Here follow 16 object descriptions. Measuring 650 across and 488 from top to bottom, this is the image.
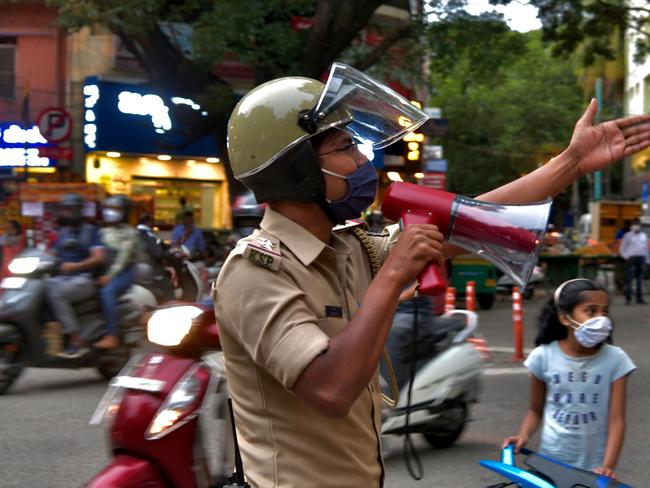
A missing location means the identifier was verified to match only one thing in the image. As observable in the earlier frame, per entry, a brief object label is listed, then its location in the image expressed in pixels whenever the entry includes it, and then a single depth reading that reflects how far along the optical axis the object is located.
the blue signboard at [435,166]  20.64
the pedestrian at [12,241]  13.83
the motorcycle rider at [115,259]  9.12
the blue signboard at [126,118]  19.91
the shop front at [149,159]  20.02
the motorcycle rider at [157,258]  13.21
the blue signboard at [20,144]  20.03
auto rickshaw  17.30
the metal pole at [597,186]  41.26
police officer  1.96
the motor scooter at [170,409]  4.14
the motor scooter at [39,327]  8.46
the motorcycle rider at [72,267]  8.82
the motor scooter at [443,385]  6.30
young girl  3.96
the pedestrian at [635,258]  19.47
